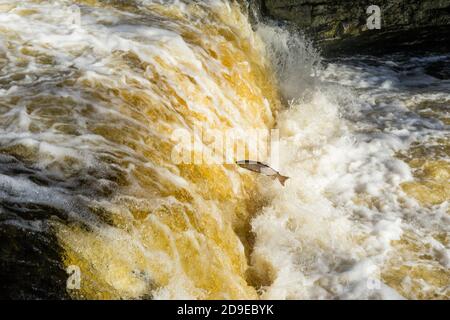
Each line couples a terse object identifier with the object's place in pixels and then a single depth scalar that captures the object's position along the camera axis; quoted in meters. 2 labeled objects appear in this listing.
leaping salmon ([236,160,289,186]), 4.18
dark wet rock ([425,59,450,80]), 7.68
